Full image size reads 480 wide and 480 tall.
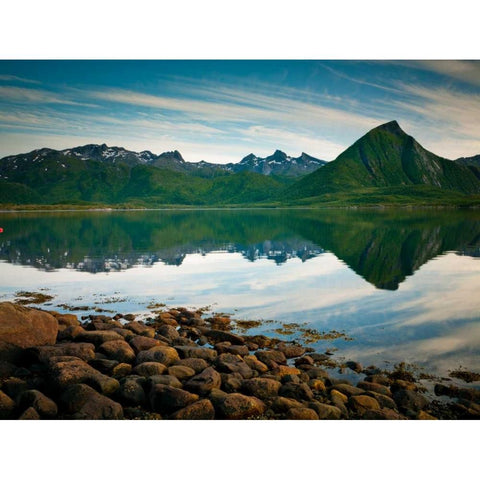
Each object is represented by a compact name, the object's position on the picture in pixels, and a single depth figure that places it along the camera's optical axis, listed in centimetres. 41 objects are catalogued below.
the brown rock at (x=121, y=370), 1157
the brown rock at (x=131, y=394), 1007
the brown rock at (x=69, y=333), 1432
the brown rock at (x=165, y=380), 1044
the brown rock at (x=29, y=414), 918
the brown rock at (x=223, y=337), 1499
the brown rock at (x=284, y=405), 971
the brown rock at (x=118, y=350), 1249
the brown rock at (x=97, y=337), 1366
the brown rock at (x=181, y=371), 1120
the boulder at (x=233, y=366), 1171
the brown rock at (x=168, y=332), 1539
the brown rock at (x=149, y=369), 1141
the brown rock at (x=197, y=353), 1298
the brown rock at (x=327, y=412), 959
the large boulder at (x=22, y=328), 1243
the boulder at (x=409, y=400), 1015
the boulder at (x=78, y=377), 1030
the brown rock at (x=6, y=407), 954
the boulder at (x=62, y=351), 1217
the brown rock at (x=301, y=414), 941
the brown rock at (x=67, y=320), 1655
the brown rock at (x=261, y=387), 1043
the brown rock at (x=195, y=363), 1182
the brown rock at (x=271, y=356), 1315
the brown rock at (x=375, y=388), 1086
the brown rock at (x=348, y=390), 1057
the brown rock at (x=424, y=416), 968
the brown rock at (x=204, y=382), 1034
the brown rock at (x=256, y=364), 1239
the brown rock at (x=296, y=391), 1034
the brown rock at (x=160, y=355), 1219
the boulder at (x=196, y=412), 938
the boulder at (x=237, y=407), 952
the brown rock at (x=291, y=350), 1403
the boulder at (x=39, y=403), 944
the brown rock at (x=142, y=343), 1341
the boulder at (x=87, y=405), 940
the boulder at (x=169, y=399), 970
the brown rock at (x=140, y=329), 1529
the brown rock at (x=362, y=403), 990
